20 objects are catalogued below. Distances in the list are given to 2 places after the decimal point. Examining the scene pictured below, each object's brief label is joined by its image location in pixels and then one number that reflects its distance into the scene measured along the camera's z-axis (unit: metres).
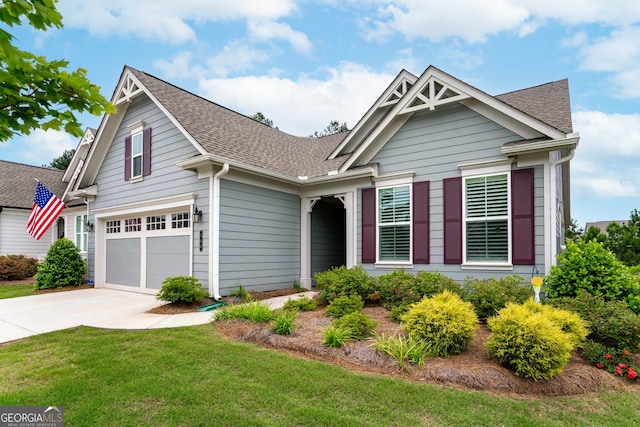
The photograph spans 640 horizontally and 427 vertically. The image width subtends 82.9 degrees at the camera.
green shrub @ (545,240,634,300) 5.94
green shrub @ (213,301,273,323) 6.31
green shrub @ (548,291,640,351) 4.44
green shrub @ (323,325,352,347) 4.88
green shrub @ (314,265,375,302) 7.41
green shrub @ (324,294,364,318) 6.33
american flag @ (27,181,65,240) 11.19
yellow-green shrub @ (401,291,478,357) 4.57
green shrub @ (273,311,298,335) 5.45
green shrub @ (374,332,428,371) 4.33
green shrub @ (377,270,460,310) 6.69
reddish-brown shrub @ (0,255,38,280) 14.47
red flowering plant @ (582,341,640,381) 4.11
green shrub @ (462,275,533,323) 5.90
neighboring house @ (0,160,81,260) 16.97
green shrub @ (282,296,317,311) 7.24
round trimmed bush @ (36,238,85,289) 11.68
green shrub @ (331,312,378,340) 5.25
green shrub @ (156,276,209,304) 7.86
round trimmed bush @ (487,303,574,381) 3.81
